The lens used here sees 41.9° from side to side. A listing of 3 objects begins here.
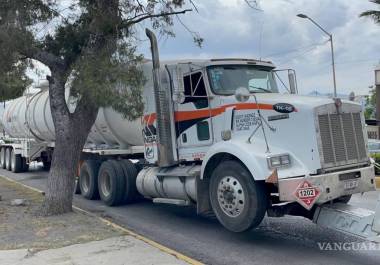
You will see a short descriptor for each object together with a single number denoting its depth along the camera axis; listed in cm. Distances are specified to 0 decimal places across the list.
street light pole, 3006
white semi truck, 689
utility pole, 2305
